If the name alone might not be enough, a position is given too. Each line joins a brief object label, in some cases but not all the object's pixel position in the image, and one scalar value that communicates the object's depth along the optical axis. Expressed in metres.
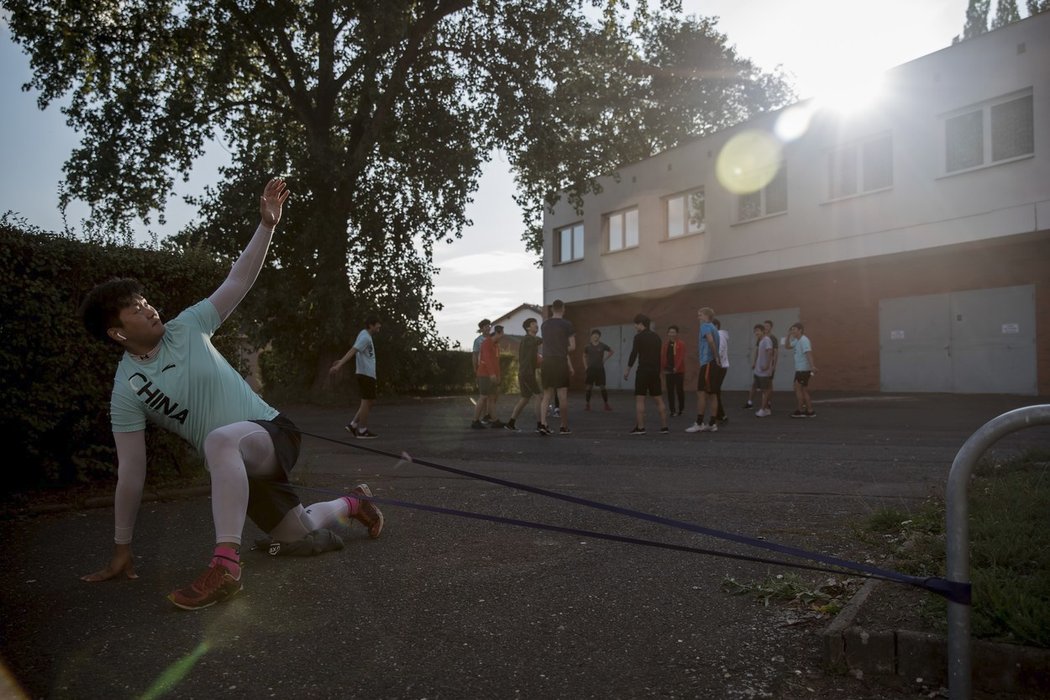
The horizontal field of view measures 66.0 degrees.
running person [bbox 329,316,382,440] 12.55
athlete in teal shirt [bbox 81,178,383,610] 3.86
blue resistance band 2.35
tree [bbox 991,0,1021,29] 52.12
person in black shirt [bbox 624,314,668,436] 12.52
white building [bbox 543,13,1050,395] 18.14
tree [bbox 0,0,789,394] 20.33
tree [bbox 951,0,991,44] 53.56
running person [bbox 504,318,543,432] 13.91
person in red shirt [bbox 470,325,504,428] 14.20
